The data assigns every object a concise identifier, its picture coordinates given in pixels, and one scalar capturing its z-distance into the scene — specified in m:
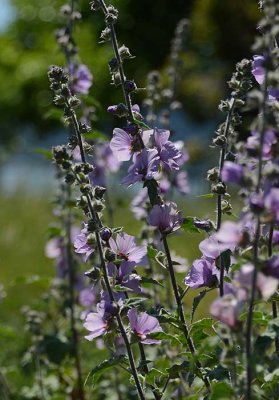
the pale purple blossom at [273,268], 3.20
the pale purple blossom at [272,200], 3.11
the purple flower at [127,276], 4.33
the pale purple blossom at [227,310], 3.20
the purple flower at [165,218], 4.30
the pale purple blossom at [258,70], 4.17
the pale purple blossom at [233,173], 3.18
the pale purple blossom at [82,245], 4.26
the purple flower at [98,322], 4.14
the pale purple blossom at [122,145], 4.29
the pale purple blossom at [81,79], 6.76
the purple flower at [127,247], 4.39
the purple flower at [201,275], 4.27
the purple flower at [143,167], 4.18
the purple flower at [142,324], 4.16
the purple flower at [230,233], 3.19
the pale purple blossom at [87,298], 6.81
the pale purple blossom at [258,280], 3.13
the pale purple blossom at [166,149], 4.32
